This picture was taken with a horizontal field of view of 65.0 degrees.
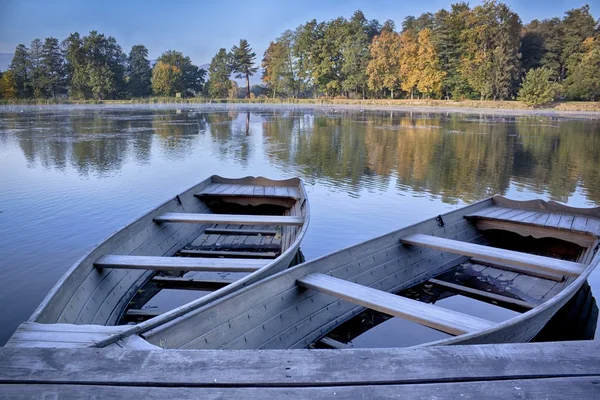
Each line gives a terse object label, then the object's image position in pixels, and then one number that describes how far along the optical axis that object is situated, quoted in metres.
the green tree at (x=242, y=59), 77.75
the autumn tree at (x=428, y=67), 57.00
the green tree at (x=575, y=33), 51.75
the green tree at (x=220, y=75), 74.44
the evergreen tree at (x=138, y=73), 72.81
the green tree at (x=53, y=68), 68.31
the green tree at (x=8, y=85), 63.69
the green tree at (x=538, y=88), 46.81
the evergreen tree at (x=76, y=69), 68.06
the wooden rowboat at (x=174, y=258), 3.01
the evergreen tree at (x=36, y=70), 67.00
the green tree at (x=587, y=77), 45.75
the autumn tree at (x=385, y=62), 61.00
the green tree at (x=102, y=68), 67.50
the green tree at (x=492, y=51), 51.88
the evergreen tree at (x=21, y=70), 66.25
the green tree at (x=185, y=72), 74.44
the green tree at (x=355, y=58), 64.69
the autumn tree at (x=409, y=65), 58.84
